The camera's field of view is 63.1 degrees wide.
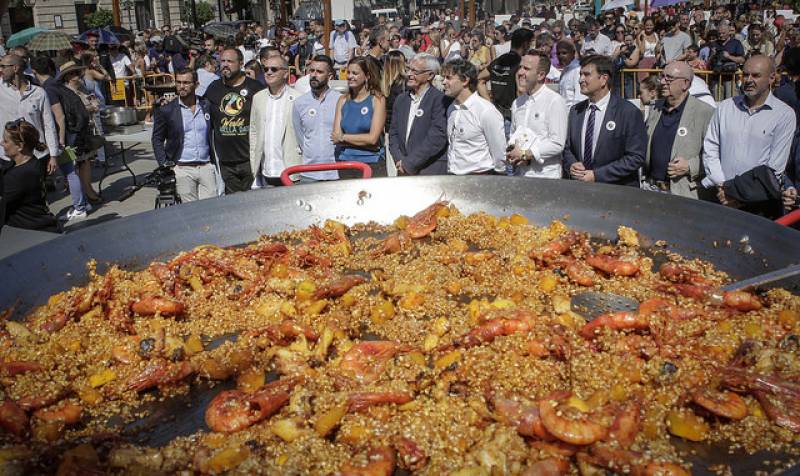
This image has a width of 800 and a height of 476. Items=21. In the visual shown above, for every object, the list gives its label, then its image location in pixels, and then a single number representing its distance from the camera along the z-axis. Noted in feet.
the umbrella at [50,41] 61.21
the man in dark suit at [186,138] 25.31
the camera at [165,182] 24.72
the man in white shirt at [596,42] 53.83
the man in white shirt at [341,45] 64.80
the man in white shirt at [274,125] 24.22
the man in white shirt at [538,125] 20.71
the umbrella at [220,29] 90.22
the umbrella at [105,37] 68.55
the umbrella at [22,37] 60.90
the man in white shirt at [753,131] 18.53
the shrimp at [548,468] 8.95
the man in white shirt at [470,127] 21.20
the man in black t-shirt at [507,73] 35.70
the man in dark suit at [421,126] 22.59
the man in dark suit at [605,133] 19.58
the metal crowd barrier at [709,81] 44.39
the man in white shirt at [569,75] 34.42
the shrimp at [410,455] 9.62
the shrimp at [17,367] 11.98
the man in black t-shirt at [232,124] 25.81
